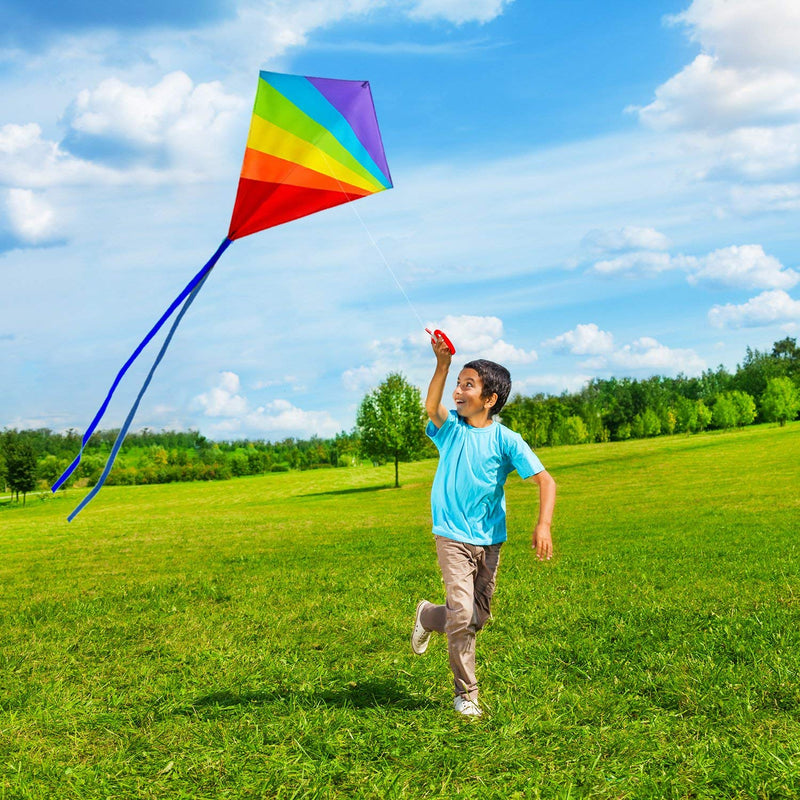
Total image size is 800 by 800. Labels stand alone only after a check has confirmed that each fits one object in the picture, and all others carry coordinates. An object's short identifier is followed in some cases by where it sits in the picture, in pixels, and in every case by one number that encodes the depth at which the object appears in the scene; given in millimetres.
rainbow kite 5668
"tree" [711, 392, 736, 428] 76875
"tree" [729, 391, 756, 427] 76875
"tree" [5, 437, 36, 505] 54438
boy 4895
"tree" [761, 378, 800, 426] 73938
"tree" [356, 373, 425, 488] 47875
